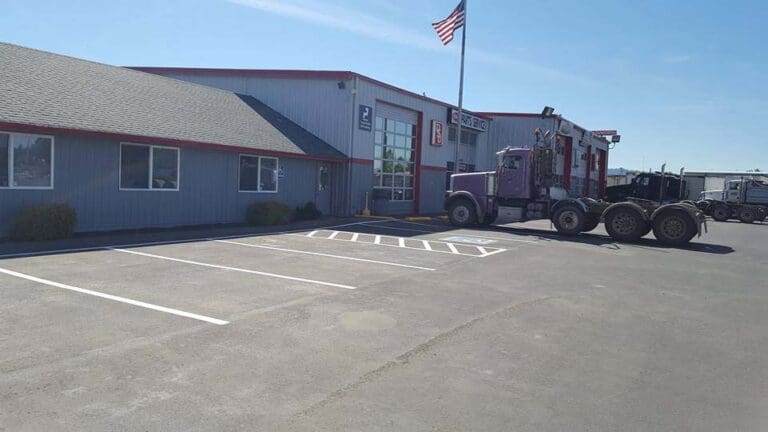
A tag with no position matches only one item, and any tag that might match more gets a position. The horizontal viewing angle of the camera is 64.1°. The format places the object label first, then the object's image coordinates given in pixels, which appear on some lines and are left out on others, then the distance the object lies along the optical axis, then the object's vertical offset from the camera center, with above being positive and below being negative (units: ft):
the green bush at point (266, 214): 64.85 -3.82
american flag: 89.10 +23.47
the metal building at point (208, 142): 48.47 +3.44
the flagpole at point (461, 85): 91.56 +15.53
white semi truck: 113.91 -0.84
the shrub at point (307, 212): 73.01 -3.91
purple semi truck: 61.21 -1.70
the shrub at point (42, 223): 43.57 -3.96
